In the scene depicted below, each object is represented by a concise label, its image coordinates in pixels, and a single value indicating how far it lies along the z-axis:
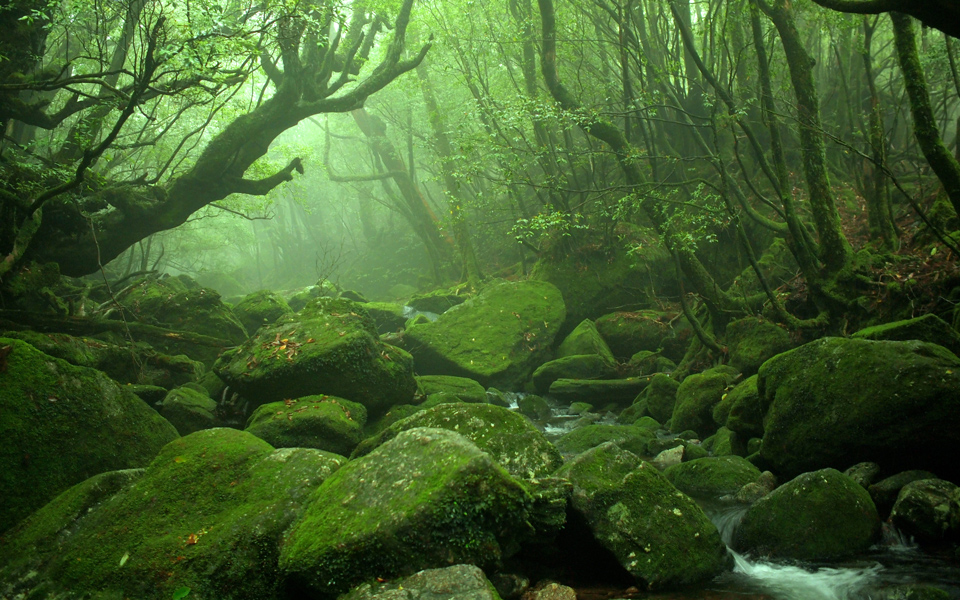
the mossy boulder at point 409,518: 3.65
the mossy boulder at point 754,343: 9.51
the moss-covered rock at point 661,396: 10.16
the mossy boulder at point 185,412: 7.98
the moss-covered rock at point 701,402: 9.21
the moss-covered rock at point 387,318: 18.75
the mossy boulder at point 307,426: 7.30
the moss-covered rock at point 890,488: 5.05
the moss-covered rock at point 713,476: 6.43
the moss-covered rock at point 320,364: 8.55
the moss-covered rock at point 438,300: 19.77
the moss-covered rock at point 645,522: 4.56
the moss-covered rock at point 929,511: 4.48
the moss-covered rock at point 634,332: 13.41
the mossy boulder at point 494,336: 13.20
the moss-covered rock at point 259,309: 15.32
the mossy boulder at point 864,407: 5.18
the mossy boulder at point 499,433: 5.34
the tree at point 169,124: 8.81
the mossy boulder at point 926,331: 6.42
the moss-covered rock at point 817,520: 4.80
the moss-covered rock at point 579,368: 12.62
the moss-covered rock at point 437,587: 3.30
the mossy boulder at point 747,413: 7.24
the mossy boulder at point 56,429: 4.90
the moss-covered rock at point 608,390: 11.75
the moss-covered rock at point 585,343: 13.10
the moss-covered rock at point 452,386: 10.86
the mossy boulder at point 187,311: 12.82
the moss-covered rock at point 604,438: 8.38
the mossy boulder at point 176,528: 4.00
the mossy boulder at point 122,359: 8.22
